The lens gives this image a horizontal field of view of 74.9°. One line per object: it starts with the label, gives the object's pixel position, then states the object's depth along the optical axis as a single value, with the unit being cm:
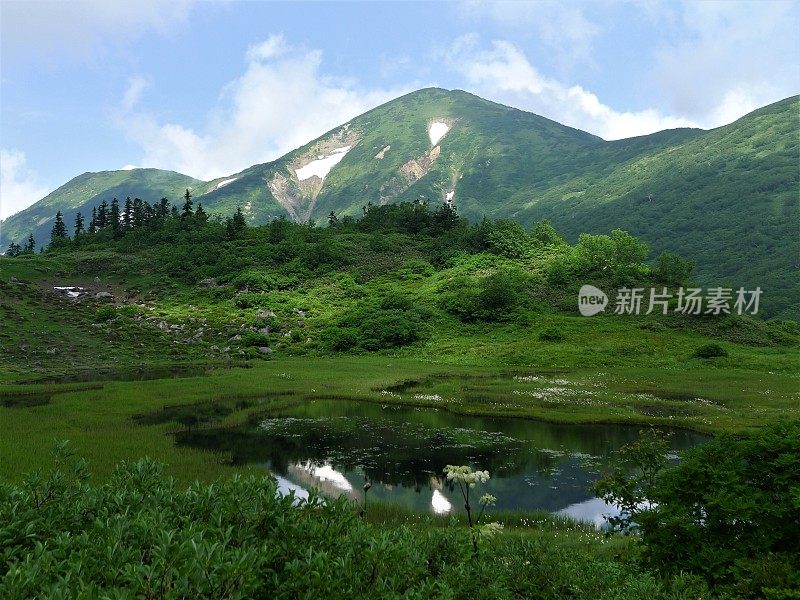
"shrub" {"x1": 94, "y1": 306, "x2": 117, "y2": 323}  7100
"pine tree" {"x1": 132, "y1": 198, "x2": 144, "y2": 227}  13175
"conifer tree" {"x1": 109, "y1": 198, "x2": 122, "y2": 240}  12625
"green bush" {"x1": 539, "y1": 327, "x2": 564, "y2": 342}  6981
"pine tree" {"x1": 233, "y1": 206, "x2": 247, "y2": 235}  12619
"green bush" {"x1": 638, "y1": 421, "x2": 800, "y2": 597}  853
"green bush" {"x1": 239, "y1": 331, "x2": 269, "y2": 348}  7038
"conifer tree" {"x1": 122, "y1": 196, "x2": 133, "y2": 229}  13238
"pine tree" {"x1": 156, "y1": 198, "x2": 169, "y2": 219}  13575
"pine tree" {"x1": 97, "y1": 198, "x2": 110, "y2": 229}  13912
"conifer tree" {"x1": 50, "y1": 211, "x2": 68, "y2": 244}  12758
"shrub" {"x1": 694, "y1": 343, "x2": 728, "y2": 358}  6166
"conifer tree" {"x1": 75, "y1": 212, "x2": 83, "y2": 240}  13352
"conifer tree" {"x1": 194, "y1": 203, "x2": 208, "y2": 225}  12914
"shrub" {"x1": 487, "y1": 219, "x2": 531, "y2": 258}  11369
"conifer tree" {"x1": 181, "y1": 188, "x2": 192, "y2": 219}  12862
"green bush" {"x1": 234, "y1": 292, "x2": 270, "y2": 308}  8538
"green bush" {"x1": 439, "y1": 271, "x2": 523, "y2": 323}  8056
